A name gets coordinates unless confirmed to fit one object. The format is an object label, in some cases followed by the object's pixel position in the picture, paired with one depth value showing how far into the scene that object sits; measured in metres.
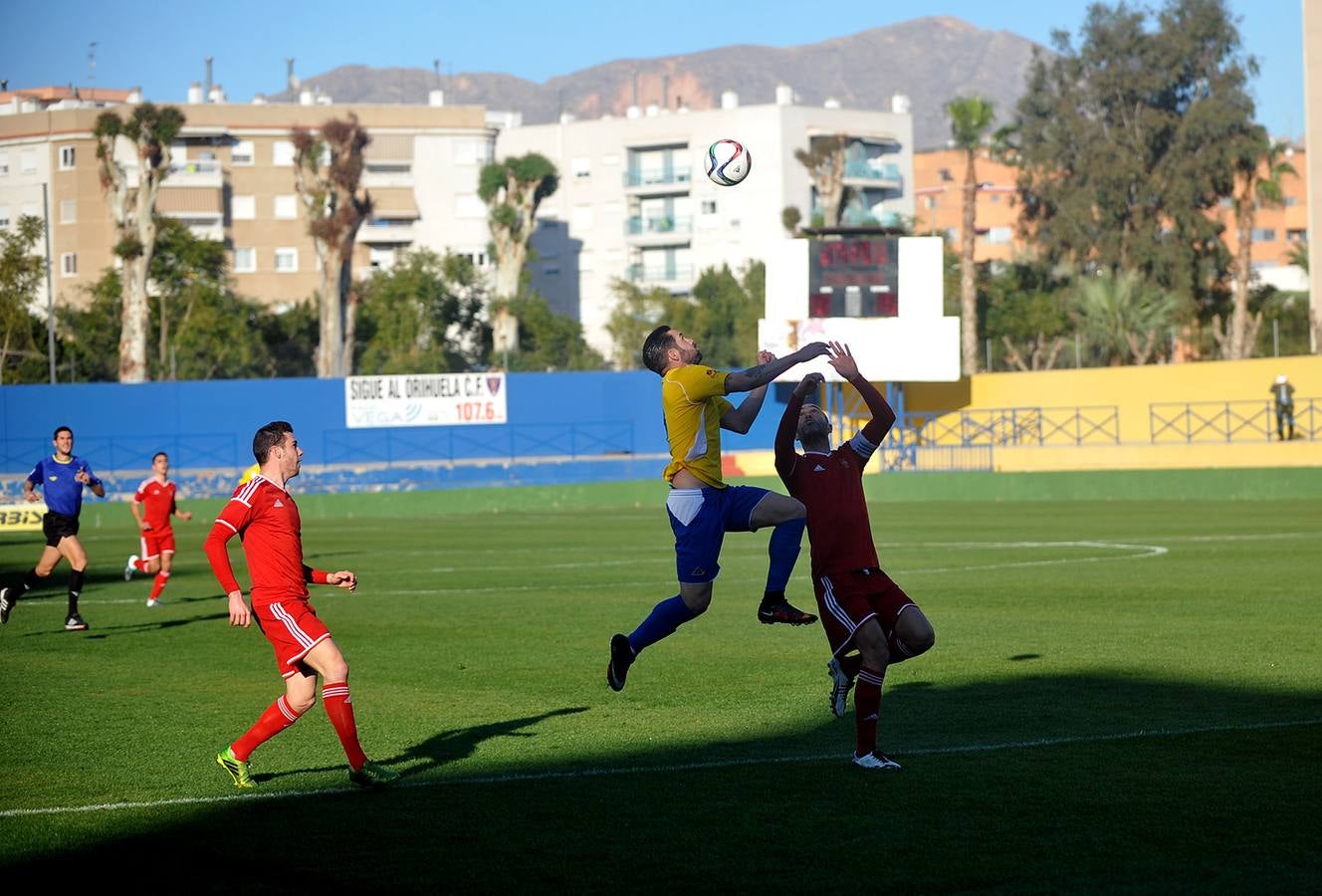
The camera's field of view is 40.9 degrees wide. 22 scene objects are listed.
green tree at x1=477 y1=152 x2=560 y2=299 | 98.56
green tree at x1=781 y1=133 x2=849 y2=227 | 93.06
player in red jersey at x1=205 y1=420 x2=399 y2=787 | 9.39
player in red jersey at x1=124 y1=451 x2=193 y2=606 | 23.31
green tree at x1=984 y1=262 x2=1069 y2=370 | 89.75
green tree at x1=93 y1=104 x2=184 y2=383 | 70.56
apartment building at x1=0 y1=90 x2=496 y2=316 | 110.19
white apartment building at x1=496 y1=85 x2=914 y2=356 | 114.69
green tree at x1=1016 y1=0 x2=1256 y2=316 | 86.38
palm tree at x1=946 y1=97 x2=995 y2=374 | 72.94
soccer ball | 13.71
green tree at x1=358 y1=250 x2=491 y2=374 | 86.75
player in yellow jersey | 10.69
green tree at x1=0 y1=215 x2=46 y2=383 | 72.81
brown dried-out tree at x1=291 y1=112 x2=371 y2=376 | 76.12
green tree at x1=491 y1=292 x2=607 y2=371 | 91.47
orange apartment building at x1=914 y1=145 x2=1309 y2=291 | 145.88
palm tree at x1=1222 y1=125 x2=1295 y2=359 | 80.00
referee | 19.56
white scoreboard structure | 54.81
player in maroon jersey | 9.68
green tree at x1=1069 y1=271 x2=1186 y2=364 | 73.69
